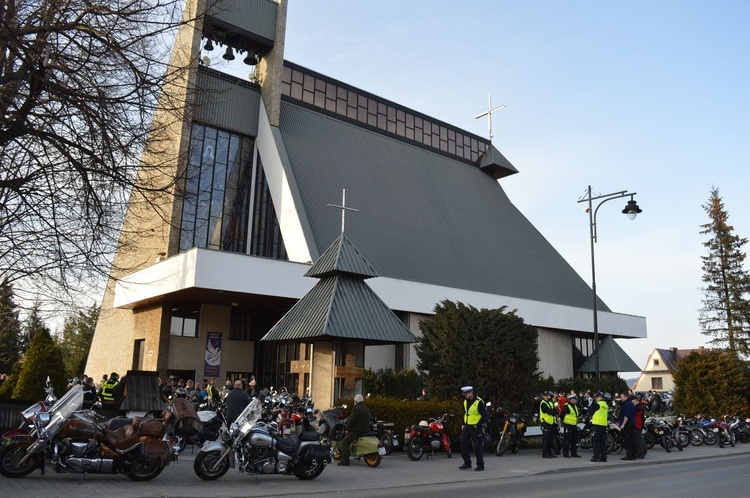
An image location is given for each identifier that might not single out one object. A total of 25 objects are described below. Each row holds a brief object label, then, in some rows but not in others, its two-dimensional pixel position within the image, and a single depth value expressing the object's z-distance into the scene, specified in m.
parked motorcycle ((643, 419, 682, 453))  21.23
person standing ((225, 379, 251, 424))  13.23
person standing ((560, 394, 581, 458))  18.27
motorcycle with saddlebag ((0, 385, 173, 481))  10.07
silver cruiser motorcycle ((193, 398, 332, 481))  11.08
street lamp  25.62
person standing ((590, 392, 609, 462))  17.38
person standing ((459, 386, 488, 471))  14.43
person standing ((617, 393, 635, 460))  18.19
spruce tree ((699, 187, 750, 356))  54.06
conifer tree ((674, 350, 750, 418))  27.80
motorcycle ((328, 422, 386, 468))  14.30
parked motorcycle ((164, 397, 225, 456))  14.21
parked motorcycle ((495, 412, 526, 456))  18.47
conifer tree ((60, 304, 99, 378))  57.44
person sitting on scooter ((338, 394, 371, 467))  14.01
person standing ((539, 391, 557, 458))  18.17
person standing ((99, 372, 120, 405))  18.58
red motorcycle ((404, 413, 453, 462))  16.22
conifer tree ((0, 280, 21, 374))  15.12
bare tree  10.45
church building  29.84
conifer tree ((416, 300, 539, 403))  19.56
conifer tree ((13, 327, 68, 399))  26.47
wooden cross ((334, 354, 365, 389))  15.91
